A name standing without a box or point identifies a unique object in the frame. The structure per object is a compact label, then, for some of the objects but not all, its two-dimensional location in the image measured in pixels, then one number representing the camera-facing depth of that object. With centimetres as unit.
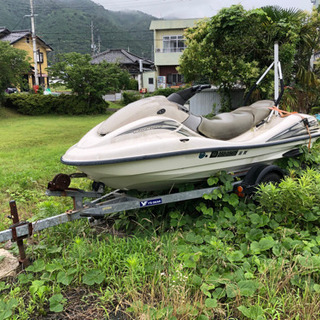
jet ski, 249
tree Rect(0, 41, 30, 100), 1552
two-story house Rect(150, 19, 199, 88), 2808
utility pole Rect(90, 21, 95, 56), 4369
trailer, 233
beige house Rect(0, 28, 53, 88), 3041
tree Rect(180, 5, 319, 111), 774
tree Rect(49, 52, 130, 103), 1628
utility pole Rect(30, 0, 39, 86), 2247
